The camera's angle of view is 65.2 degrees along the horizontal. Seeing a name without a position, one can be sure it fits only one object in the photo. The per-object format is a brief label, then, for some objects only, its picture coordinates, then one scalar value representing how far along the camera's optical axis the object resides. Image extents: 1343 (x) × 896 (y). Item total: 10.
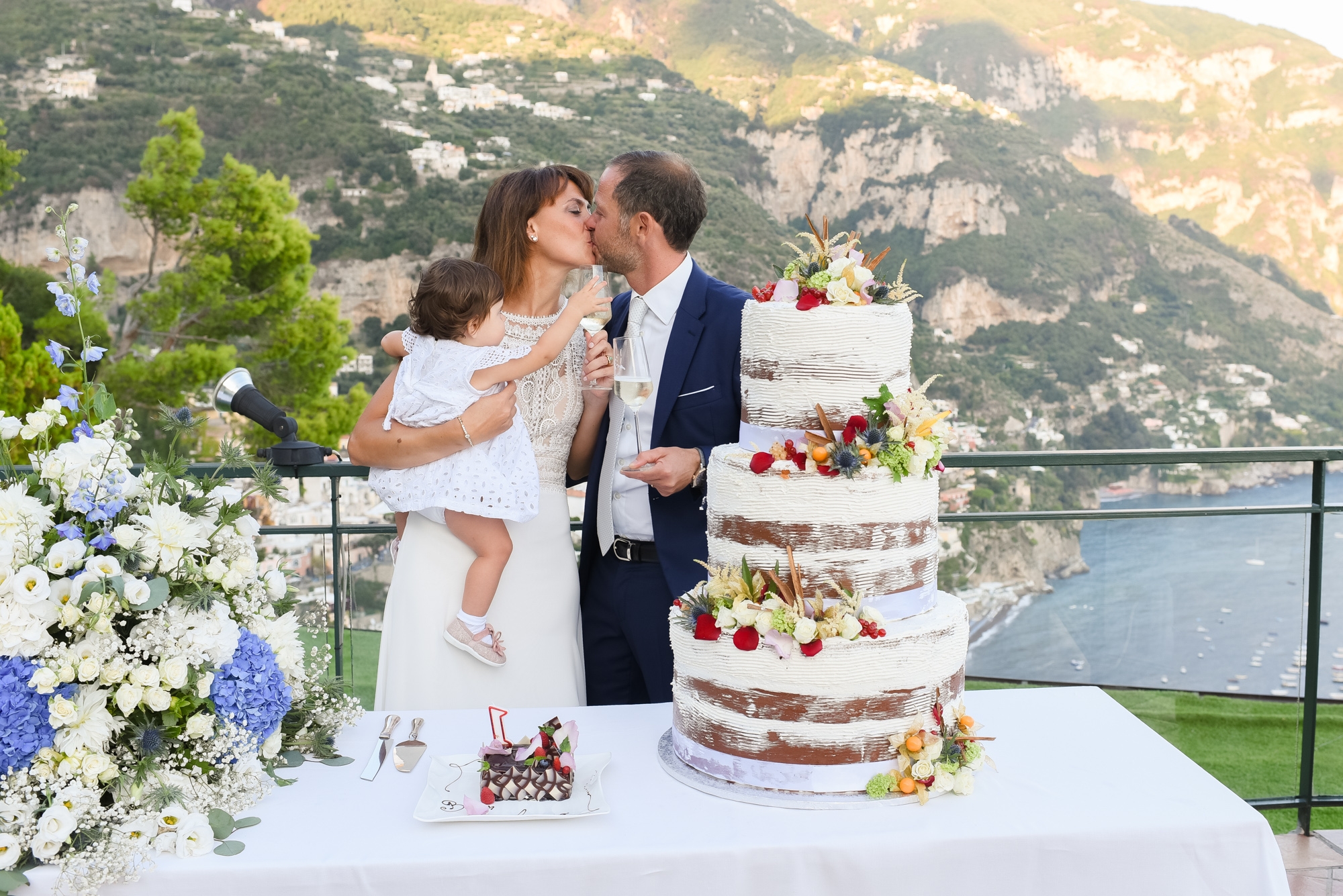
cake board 1.68
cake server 1.86
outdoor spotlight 2.86
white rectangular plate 1.63
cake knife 1.82
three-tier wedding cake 1.69
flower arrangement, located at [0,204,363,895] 1.49
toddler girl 2.55
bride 2.63
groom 2.66
